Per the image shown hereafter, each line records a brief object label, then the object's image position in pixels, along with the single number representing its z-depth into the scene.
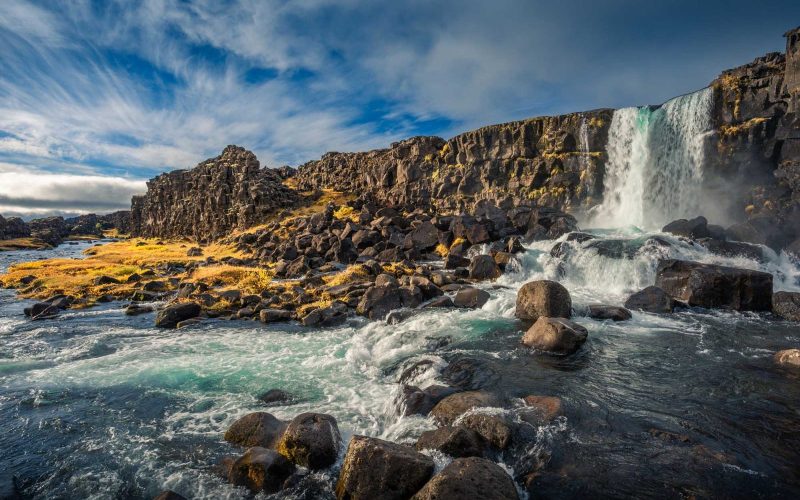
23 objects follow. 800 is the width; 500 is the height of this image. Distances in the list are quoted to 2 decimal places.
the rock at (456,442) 8.36
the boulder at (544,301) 19.06
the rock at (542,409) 10.03
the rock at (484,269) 30.52
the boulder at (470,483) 6.48
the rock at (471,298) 22.84
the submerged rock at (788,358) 12.92
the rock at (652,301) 20.38
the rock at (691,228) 29.14
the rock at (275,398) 12.27
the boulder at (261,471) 7.94
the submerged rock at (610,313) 19.22
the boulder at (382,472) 7.28
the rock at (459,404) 10.00
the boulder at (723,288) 19.78
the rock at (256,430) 9.58
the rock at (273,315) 23.02
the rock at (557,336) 14.90
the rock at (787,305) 18.55
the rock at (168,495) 7.43
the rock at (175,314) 22.72
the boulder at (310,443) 8.60
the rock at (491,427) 8.84
